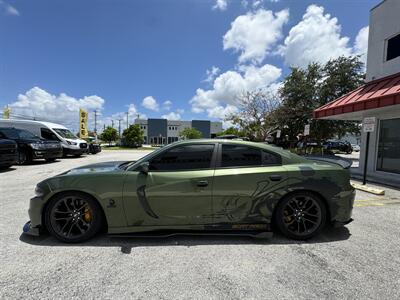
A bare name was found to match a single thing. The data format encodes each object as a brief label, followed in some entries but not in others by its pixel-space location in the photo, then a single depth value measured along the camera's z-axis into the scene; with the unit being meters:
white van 12.82
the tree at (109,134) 54.41
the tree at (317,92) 17.53
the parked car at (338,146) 26.16
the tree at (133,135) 45.00
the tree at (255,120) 23.25
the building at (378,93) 7.76
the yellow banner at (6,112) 27.52
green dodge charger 2.87
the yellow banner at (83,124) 23.33
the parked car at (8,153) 7.53
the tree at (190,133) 52.50
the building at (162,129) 67.06
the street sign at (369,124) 6.35
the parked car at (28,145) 9.59
